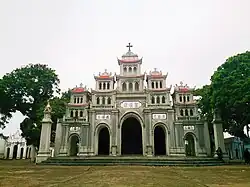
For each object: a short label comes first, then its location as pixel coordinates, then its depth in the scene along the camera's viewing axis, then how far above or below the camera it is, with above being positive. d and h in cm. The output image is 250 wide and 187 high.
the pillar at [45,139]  2148 +59
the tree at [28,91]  2947 +693
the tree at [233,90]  1757 +426
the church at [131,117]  2716 +331
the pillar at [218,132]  2056 +116
